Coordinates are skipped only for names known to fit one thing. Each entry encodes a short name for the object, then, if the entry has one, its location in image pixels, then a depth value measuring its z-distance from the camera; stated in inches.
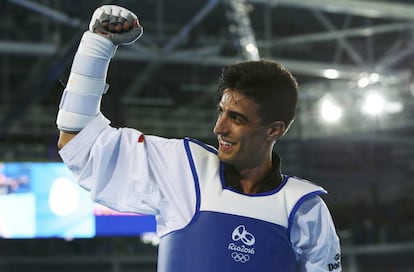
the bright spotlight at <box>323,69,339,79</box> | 746.7
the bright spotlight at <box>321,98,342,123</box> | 739.3
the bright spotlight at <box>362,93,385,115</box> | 696.4
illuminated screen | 565.5
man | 123.2
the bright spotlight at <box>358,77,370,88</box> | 728.0
